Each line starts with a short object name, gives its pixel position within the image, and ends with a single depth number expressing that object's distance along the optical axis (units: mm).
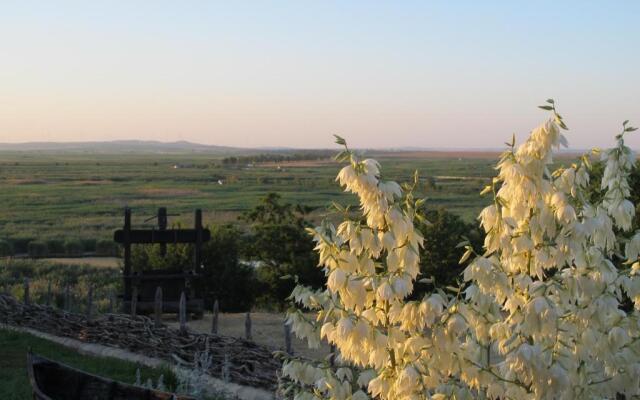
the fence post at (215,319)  13342
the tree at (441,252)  21188
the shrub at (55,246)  41156
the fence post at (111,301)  17281
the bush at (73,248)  41406
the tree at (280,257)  21312
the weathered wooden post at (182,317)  12867
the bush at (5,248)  40334
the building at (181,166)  155250
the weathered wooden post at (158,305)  13545
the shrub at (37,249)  40056
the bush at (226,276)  20422
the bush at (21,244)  42003
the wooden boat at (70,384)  6754
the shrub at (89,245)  42625
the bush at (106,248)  41188
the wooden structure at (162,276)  16422
